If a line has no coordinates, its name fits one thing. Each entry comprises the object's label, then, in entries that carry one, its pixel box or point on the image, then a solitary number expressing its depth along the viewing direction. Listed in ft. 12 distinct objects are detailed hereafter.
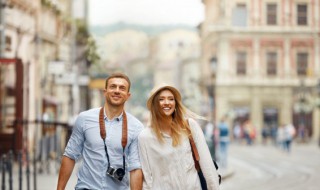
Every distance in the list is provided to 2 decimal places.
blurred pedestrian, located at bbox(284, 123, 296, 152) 126.41
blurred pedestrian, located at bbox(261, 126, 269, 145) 175.22
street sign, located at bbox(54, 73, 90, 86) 88.22
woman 21.17
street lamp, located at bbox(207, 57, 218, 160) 77.41
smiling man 20.88
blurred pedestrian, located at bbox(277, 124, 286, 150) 130.70
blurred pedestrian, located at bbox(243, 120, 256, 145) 165.94
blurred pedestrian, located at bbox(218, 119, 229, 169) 85.97
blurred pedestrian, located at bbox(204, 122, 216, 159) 76.24
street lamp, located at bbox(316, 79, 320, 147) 173.49
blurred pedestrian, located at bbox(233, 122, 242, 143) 178.62
